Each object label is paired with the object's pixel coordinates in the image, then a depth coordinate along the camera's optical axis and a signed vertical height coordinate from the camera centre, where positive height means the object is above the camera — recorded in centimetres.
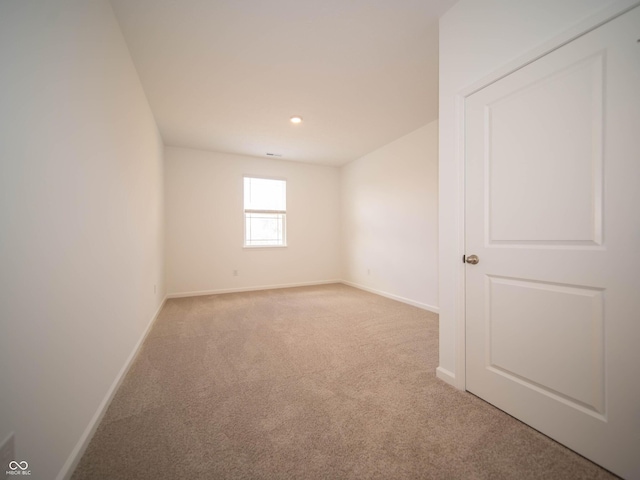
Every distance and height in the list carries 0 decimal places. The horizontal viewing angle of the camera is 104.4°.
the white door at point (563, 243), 108 -4
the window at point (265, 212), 517 +54
